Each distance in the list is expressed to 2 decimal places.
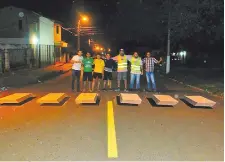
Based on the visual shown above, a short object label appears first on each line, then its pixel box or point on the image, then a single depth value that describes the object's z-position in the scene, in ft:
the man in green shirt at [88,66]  29.59
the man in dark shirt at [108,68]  30.18
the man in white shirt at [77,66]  29.44
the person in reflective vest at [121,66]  29.78
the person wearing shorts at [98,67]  30.00
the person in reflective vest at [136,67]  29.78
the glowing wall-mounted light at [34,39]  86.53
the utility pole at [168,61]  61.88
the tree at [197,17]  40.29
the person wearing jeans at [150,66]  30.08
